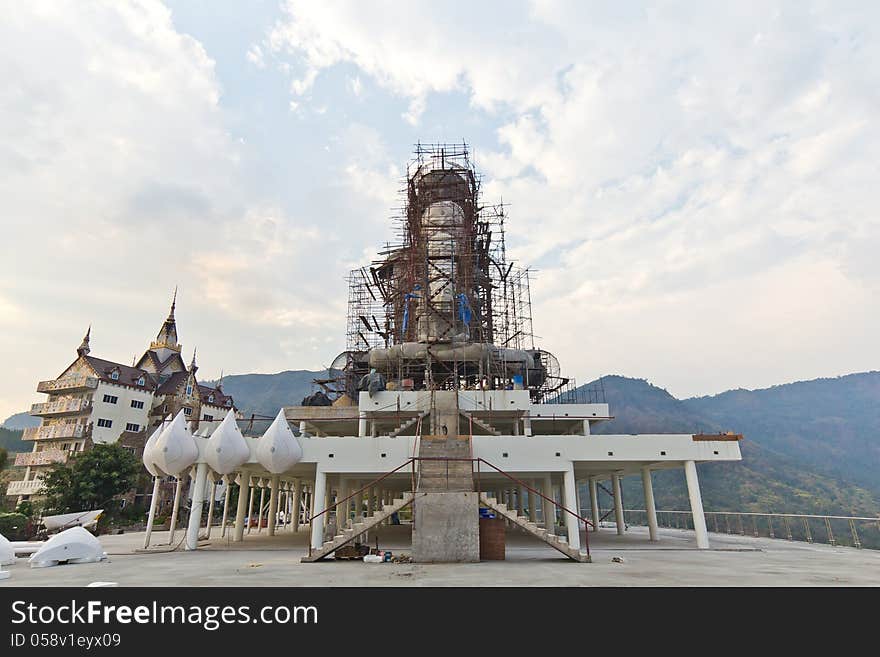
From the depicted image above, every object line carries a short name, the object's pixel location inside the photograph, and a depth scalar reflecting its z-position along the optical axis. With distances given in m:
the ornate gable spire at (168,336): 70.62
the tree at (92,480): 38.03
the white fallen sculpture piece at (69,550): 15.57
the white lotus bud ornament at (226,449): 20.39
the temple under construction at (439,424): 17.73
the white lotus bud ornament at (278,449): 20.03
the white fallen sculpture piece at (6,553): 14.88
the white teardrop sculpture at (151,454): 20.28
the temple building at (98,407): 52.66
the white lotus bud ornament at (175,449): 20.03
